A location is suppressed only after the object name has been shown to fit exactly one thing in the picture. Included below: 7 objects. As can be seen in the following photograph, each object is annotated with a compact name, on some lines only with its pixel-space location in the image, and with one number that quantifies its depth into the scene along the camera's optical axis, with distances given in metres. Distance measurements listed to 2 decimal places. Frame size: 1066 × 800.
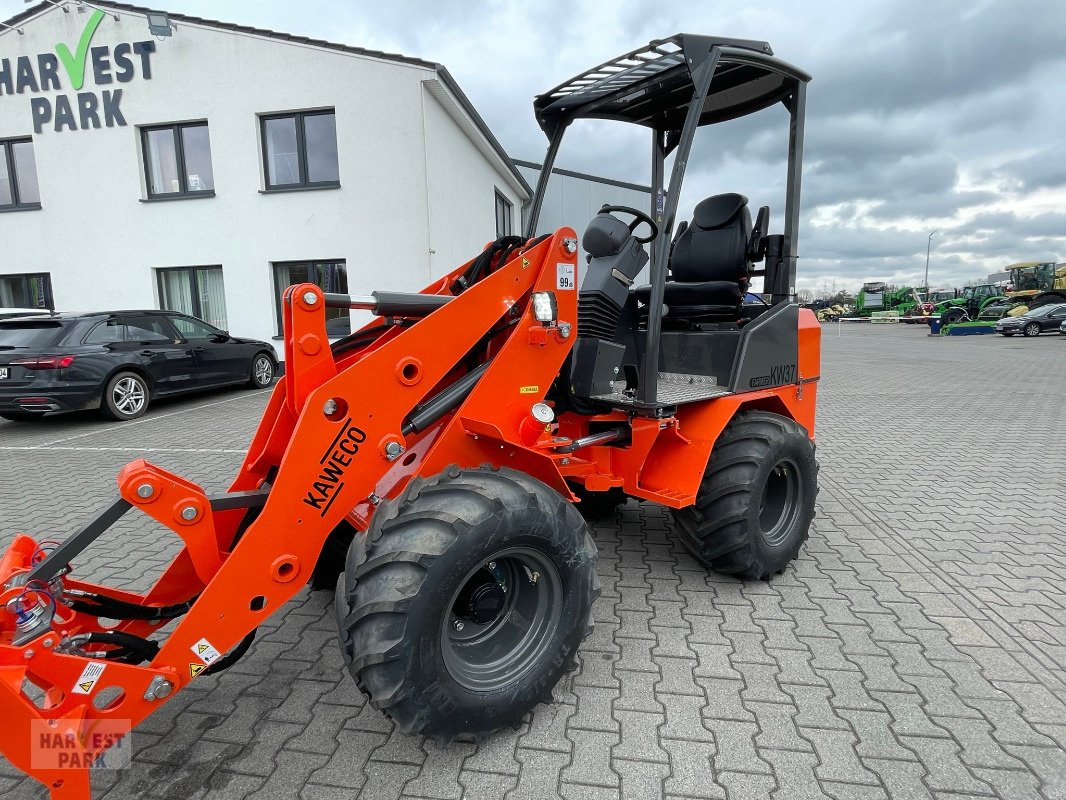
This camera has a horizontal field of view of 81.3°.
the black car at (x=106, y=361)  8.09
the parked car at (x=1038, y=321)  25.84
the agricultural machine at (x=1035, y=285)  30.02
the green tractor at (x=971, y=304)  32.69
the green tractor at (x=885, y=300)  39.91
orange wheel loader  2.04
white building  11.91
